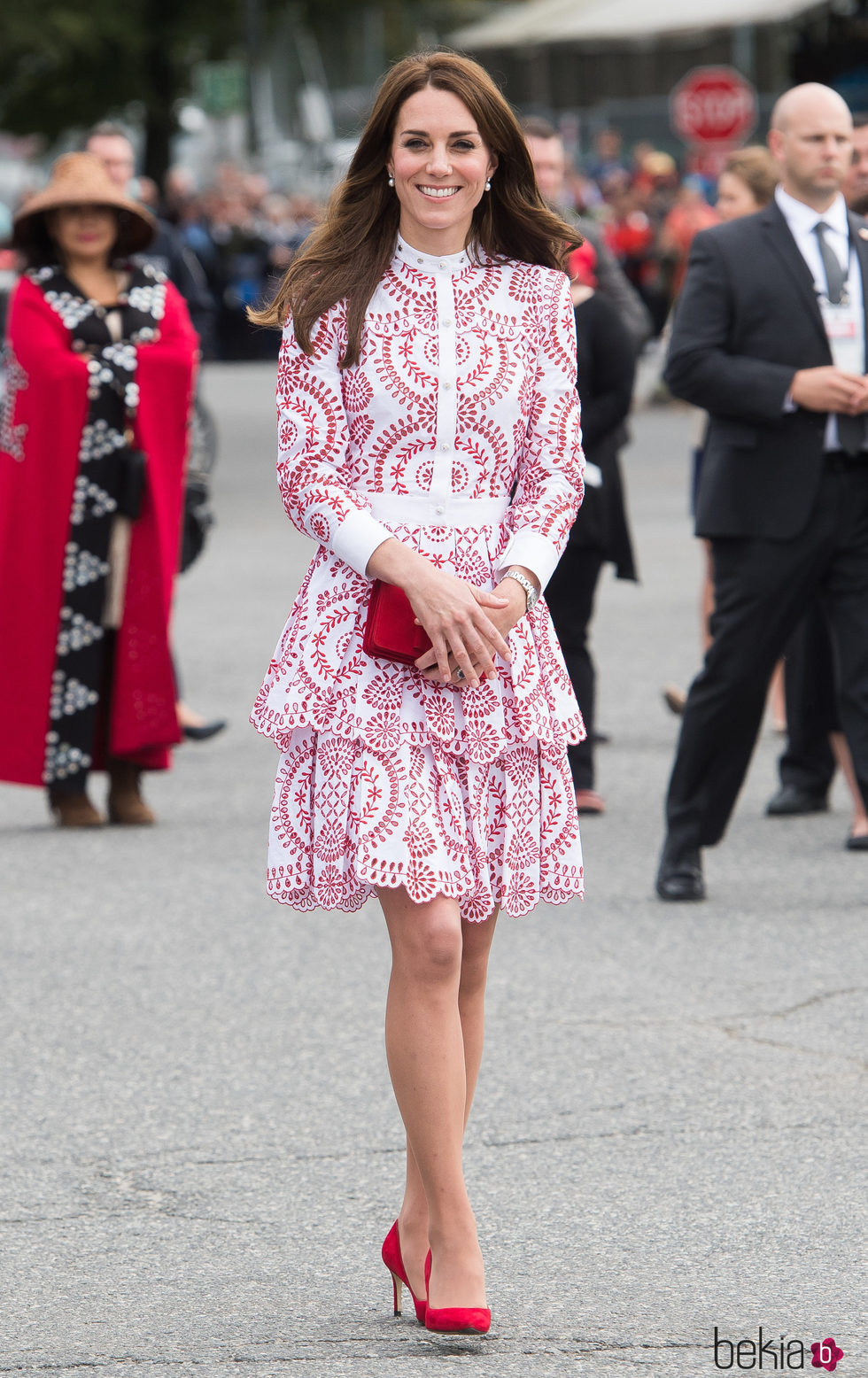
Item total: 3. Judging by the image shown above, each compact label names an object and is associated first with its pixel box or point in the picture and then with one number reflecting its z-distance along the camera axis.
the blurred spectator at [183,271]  23.16
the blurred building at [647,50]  53.28
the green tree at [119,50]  63.57
